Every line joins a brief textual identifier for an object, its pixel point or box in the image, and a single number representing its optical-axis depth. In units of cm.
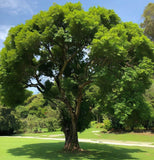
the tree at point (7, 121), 3229
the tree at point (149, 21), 3219
